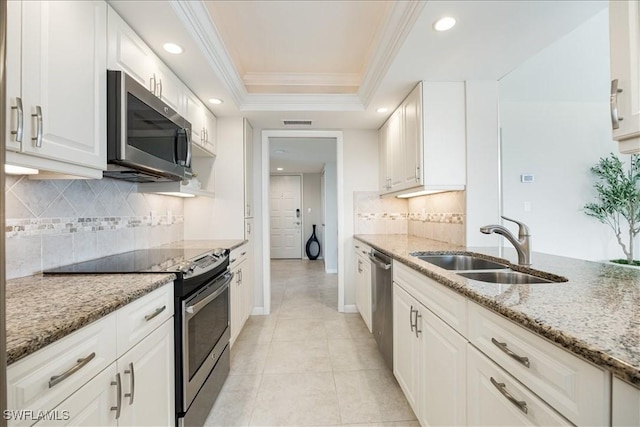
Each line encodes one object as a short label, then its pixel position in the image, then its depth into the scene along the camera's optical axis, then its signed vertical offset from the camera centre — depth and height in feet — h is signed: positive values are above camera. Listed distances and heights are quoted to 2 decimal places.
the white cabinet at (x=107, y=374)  2.08 -1.52
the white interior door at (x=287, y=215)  24.08 +0.09
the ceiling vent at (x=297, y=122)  10.11 +3.50
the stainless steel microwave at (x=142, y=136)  4.32 +1.48
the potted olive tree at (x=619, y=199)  11.77 +0.66
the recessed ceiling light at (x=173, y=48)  5.52 +3.45
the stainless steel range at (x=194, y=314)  4.36 -1.79
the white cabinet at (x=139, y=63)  4.47 +2.94
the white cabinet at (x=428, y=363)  3.59 -2.36
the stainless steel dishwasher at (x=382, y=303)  6.47 -2.26
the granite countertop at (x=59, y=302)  2.10 -0.88
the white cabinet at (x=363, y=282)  8.70 -2.28
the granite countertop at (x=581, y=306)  1.76 -0.85
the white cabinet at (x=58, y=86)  2.93 +1.62
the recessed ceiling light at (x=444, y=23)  4.80 +3.43
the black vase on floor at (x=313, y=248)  23.62 -2.76
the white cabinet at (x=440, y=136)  7.17 +2.08
